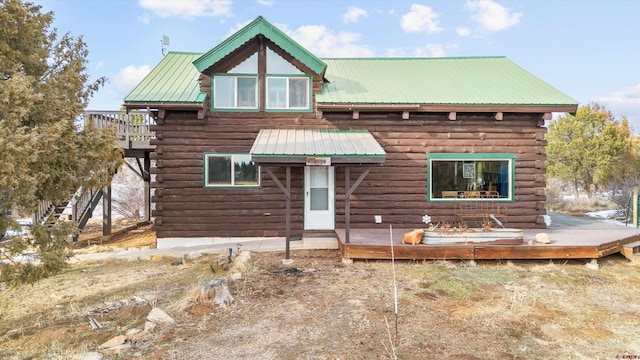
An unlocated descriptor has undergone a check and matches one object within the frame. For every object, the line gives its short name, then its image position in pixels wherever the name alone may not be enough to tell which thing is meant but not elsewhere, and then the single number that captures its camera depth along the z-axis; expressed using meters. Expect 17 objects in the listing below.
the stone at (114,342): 4.67
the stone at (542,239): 8.48
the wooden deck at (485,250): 8.31
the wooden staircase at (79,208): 12.44
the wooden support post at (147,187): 16.02
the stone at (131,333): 4.88
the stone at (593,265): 8.21
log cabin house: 10.77
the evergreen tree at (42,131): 4.62
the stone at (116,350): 4.52
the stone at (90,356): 4.32
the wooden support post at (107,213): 13.37
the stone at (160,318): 5.36
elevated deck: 12.80
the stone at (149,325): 5.14
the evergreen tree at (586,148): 24.20
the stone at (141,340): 4.72
